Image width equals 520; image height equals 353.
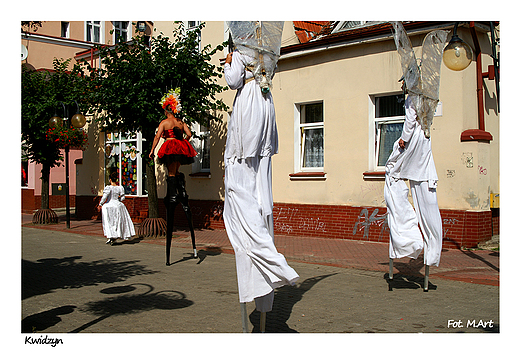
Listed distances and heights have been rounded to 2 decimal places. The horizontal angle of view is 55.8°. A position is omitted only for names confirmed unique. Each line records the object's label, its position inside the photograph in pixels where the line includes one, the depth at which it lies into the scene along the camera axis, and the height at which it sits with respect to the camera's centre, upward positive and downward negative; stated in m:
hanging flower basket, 15.62 +1.37
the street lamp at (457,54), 7.42 +1.88
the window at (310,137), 13.46 +1.13
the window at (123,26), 30.56 +9.67
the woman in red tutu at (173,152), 9.20 +0.49
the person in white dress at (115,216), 12.06 -0.96
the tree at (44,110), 16.34 +2.29
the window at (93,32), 29.75 +8.93
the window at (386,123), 12.00 +1.36
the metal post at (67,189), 16.06 -0.36
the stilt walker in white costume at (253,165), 4.16 +0.12
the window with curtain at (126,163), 18.38 +0.60
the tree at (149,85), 12.24 +2.39
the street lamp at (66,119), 14.66 +1.70
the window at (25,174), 27.08 +0.19
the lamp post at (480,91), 10.54 +1.93
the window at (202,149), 16.42 +0.98
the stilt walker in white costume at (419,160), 6.55 +0.25
